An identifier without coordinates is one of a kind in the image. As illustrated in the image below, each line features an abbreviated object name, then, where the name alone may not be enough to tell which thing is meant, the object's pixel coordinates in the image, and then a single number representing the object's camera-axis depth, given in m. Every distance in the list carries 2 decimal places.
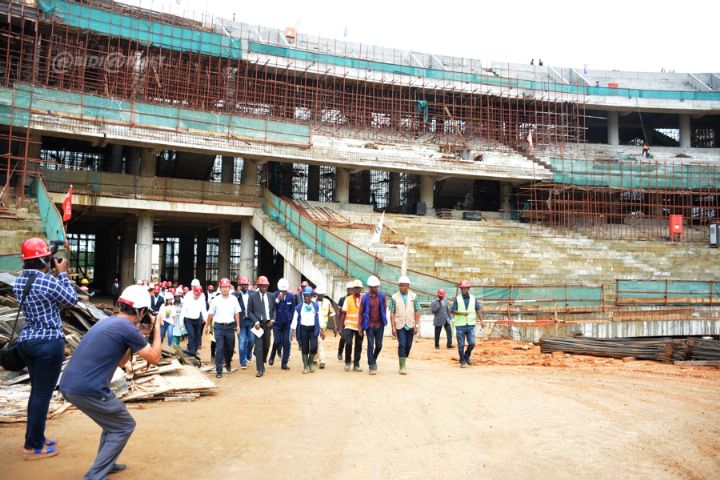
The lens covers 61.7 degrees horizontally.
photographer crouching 4.50
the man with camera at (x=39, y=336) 5.24
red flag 21.19
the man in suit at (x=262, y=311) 10.54
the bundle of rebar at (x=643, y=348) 12.94
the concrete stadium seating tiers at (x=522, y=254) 23.78
